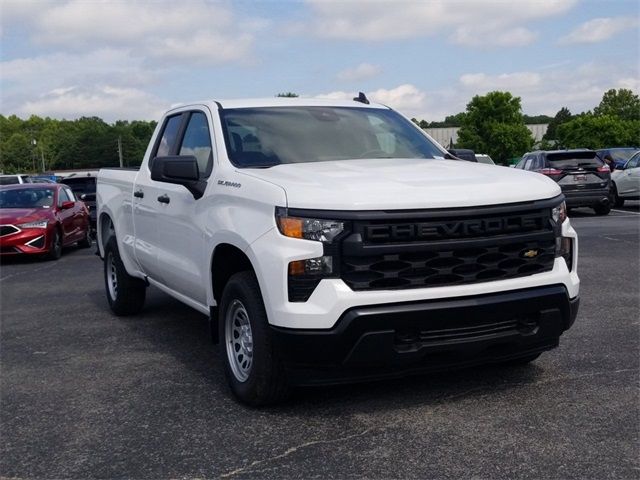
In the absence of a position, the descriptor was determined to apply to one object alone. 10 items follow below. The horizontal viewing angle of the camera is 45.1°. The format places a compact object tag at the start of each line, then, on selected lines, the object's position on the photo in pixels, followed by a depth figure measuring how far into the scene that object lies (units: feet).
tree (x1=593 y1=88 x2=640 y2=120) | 370.32
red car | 44.70
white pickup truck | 13.16
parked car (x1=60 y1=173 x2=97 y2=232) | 68.85
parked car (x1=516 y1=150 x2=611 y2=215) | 61.16
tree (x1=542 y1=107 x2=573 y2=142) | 458.37
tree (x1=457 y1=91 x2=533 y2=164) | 307.37
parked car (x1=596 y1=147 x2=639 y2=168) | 93.04
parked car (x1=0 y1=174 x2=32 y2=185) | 98.33
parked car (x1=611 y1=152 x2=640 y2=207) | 65.15
